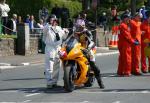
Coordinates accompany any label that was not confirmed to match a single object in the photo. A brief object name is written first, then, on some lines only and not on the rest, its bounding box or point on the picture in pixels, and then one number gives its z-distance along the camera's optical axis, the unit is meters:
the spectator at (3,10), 29.32
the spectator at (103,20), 38.81
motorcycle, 15.62
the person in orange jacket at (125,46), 19.41
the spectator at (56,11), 33.34
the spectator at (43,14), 34.53
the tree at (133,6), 40.94
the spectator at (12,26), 31.09
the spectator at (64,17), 33.75
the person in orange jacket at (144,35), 20.33
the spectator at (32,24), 32.41
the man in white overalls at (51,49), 16.53
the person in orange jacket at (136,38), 19.80
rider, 16.17
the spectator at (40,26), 32.46
